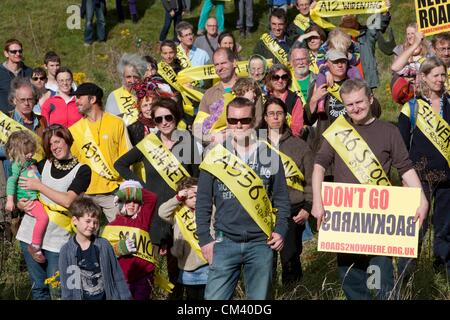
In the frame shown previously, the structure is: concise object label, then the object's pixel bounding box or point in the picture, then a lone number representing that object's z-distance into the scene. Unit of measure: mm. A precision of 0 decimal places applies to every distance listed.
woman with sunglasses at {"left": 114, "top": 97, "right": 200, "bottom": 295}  16094
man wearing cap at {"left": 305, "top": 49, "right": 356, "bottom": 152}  18672
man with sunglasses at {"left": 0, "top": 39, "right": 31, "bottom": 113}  23250
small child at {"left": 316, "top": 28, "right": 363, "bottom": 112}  18812
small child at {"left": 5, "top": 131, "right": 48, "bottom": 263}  15477
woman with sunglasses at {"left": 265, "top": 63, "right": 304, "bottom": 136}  19141
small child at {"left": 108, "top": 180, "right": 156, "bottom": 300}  14508
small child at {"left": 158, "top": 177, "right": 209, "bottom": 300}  15203
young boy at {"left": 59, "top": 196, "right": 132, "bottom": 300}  13062
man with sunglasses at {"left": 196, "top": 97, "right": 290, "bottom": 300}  13172
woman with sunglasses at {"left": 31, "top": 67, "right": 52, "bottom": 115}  22734
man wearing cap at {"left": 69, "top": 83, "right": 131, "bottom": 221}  17656
